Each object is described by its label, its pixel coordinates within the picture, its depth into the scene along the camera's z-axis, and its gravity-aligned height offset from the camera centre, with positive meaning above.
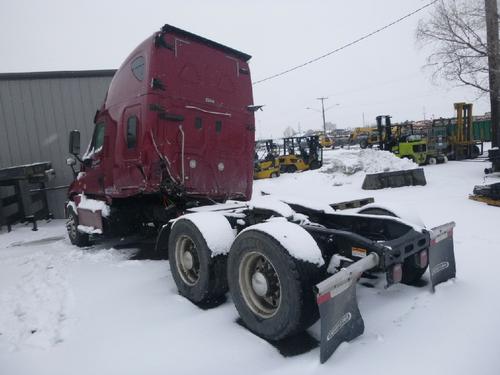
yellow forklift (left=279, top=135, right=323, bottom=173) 21.56 -0.36
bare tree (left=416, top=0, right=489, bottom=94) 14.59 +4.39
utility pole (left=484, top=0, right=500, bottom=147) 13.49 +3.52
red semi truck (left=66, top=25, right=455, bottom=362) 2.58 -0.61
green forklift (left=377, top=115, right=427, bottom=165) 18.64 -0.05
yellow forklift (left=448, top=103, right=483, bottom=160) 19.67 -0.13
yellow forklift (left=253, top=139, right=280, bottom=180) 19.70 -0.52
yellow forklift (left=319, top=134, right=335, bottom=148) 42.16 +1.07
